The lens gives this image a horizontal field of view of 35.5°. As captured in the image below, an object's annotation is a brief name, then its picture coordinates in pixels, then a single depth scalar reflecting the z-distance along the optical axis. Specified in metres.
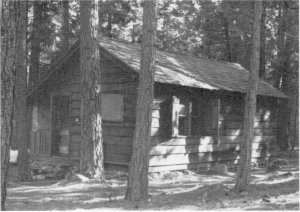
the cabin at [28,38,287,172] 15.34
